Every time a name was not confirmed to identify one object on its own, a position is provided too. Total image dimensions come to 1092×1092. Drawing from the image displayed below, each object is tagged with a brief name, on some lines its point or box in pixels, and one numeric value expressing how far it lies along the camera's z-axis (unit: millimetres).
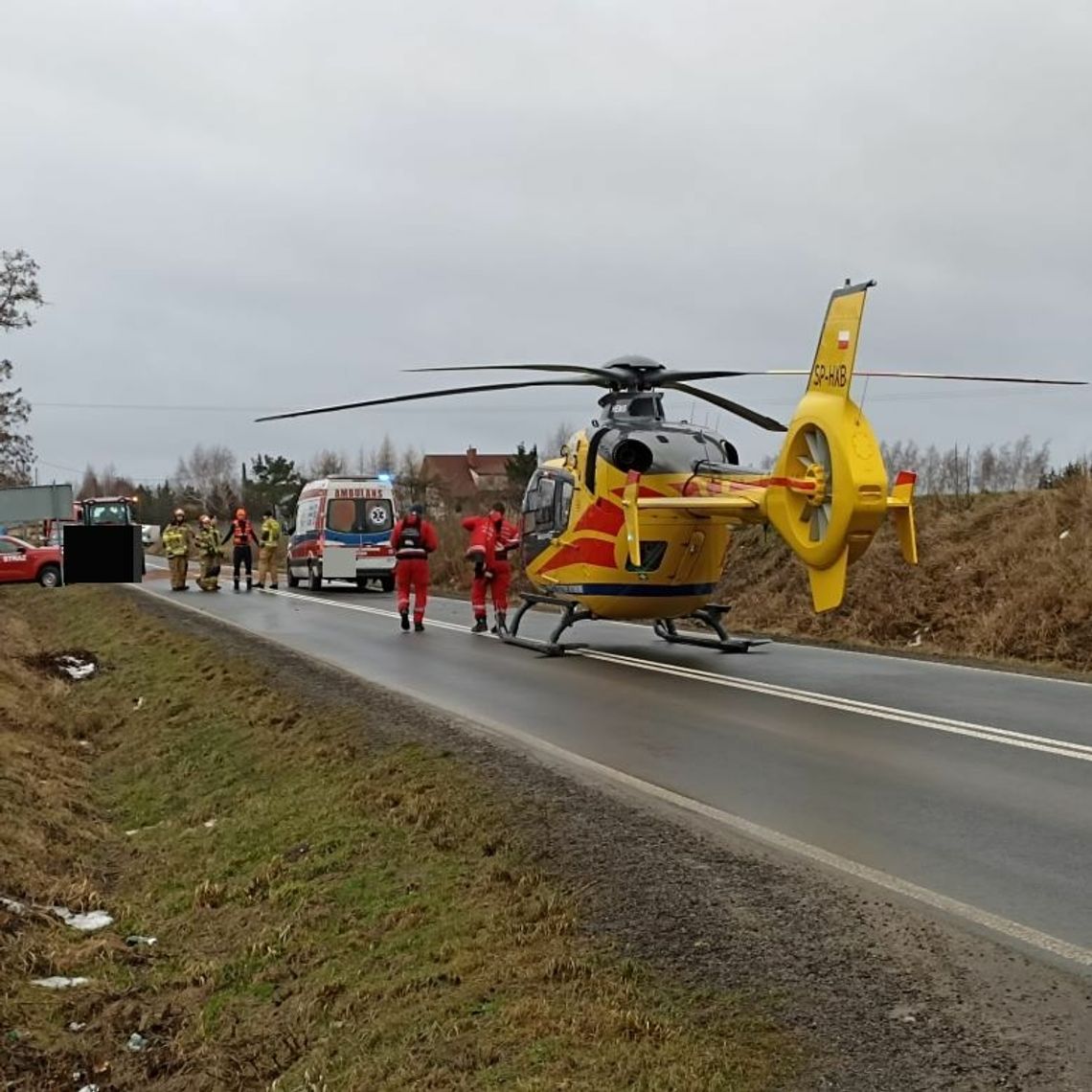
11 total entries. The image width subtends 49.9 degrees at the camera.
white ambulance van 29531
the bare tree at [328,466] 102062
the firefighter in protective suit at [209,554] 28859
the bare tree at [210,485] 95562
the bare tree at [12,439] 32500
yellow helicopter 10477
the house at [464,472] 75250
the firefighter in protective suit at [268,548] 30438
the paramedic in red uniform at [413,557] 18594
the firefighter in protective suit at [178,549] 29469
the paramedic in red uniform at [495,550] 17062
